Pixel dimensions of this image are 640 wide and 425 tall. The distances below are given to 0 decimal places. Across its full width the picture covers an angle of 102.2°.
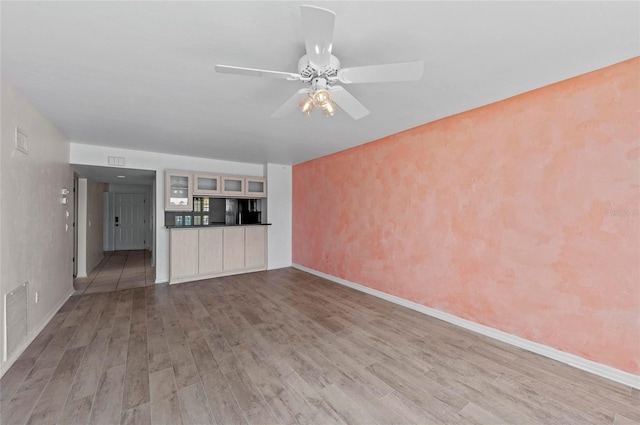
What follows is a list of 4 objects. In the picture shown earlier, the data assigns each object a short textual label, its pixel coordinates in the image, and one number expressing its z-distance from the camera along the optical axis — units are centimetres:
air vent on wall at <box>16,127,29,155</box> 221
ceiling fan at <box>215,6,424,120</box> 121
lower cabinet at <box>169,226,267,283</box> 444
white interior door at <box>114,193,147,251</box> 797
